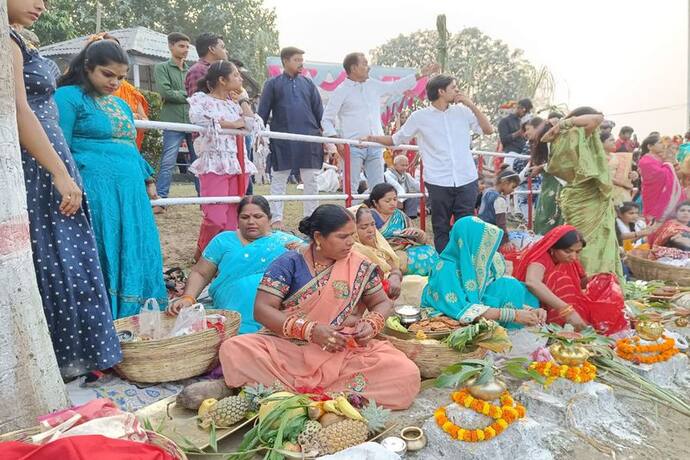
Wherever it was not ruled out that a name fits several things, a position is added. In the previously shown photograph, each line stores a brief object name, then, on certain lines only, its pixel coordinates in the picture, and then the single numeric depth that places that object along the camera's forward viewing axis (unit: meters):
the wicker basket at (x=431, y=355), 3.22
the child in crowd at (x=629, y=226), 7.36
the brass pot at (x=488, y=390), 2.50
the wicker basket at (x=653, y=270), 5.80
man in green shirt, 5.90
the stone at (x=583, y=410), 2.72
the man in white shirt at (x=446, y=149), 5.50
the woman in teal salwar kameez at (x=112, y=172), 3.17
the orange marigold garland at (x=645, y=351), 3.49
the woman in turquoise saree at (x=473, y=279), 3.78
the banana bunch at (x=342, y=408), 2.44
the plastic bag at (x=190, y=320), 3.21
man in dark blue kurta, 5.67
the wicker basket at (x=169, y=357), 2.92
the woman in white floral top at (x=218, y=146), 4.46
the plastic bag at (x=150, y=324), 3.30
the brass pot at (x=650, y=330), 3.59
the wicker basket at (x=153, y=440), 1.93
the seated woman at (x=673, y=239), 6.22
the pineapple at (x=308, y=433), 2.33
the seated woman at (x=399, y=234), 5.29
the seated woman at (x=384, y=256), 4.41
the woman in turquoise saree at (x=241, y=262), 3.65
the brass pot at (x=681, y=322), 4.39
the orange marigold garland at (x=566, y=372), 2.97
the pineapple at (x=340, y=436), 2.29
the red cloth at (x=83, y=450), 1.67
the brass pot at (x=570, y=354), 3.03
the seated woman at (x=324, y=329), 2.83
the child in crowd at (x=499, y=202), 6.49
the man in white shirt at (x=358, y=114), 6.01
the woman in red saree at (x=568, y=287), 3.95
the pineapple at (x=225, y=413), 2.52
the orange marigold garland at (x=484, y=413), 2.40
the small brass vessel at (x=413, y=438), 2.39
